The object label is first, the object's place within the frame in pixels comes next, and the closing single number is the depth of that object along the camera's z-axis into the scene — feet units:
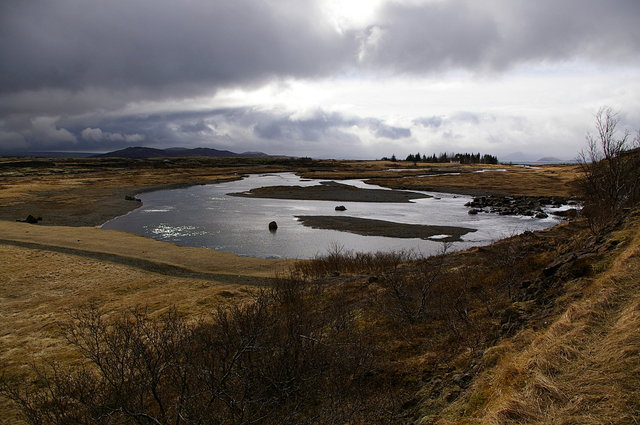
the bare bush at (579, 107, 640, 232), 59.16
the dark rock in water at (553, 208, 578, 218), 125.92
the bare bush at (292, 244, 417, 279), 66.71
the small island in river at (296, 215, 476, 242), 104.73
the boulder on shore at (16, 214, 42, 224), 121.19
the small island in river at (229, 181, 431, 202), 192.44
